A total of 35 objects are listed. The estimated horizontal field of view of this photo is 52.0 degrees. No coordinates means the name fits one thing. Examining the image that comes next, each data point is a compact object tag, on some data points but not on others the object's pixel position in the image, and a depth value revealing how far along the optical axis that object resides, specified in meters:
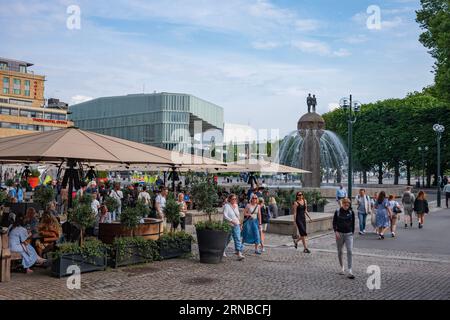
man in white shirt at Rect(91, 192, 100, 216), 14.45
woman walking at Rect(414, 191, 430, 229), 18.55
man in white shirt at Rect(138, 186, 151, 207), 16.43
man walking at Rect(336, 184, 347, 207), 22.14
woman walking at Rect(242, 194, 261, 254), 12.54
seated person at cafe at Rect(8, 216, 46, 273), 9.42
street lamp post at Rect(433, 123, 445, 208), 30.11
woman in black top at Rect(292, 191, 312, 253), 12.83
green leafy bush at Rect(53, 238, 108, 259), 9.14
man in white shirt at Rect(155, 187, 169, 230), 14.38
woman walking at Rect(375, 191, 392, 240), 15.74
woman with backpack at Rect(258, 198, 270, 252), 15.63
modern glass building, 115.19
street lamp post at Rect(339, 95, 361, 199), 22.33
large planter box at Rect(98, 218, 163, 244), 10.48
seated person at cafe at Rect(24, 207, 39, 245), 10.48
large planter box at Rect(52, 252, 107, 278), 8.96
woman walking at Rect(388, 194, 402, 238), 16.30
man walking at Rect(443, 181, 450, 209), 28.75
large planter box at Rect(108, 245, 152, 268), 9.94
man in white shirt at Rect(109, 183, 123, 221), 17.73
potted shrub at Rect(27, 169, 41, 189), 34.66
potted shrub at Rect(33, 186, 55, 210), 17.20
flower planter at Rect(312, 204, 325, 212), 23.38
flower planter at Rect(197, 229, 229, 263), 10.95
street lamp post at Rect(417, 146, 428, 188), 53.57
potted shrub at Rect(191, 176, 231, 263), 10.96
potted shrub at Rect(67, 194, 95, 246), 9.35
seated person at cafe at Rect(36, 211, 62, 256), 10.23
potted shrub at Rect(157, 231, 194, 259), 11.05
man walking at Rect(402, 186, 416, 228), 18.95
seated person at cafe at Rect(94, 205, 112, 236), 12.49
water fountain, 33.47
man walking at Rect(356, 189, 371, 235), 16.95
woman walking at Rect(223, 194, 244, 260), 11.66
